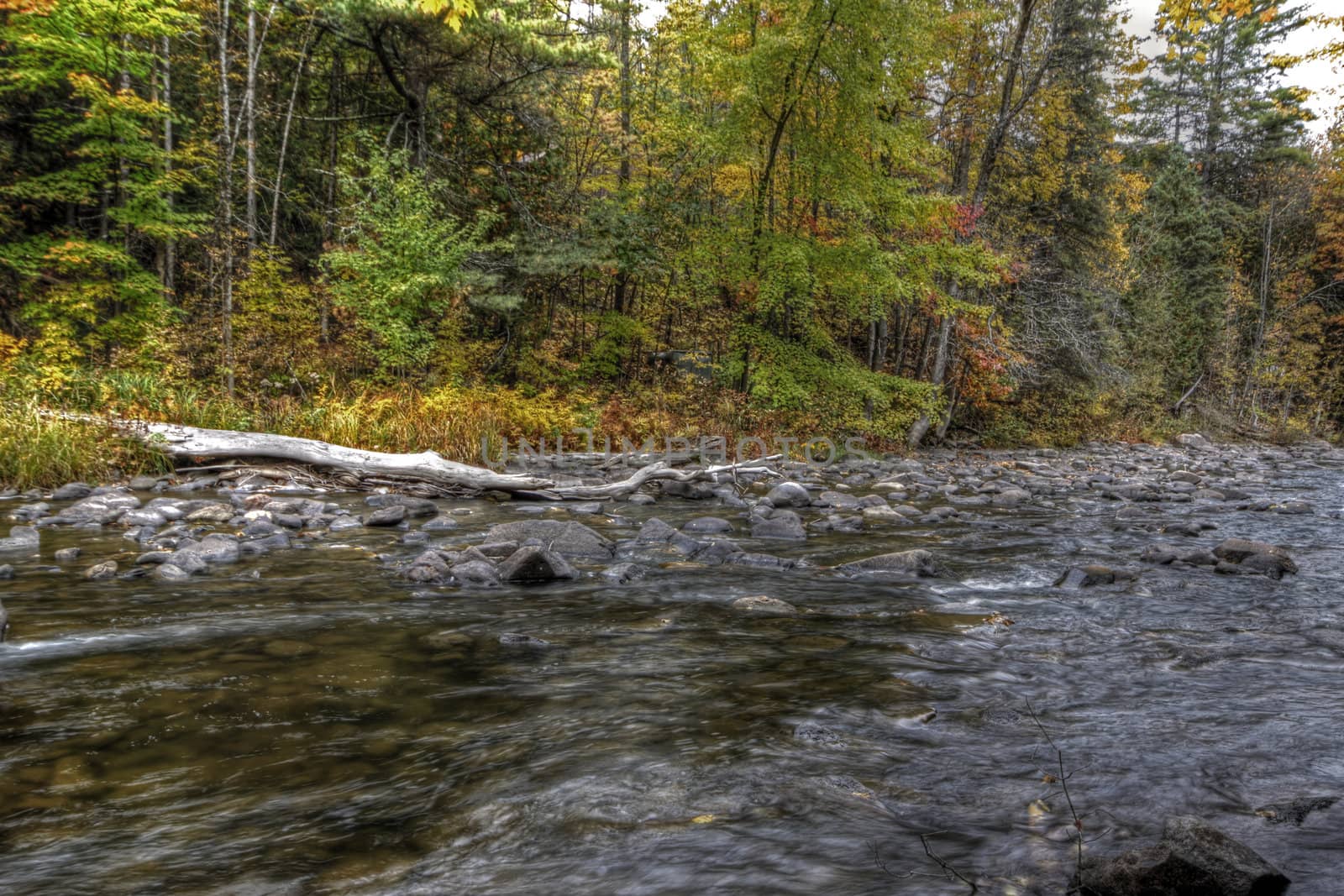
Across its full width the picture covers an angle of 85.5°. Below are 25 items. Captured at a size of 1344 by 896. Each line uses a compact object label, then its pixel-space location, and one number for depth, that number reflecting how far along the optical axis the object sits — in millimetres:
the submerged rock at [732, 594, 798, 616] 4418
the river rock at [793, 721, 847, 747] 2666
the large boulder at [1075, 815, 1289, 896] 1638
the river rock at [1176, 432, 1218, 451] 20969
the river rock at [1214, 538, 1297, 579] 5496
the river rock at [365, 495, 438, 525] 7609
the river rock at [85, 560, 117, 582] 4684
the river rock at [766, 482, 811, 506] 8852
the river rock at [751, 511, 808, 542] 7023
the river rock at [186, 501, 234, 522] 6666
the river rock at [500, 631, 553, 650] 3699
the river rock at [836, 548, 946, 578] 5562
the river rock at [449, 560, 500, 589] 4949
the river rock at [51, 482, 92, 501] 7484
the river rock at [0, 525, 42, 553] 5371
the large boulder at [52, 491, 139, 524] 6492
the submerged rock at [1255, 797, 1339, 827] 2143
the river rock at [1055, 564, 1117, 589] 5180
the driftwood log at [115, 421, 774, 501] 8773
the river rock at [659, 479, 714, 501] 9492
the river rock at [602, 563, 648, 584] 5180
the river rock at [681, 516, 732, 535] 7102
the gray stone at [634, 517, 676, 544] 6633
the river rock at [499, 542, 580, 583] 5098
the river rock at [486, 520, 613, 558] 6031
